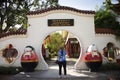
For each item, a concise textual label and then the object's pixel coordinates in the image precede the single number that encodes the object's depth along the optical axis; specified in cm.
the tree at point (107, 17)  671
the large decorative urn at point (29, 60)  573
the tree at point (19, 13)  902
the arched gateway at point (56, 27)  619
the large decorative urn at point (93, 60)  560
